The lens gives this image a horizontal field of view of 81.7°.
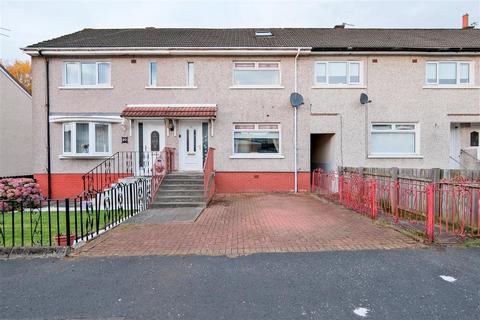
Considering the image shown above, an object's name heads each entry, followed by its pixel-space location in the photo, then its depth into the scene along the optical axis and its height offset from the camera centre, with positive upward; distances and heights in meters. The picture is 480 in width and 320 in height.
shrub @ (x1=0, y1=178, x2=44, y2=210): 10.38 -1.28
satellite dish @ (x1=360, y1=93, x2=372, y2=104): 12.71 +2.62
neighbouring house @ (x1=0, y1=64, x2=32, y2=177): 16.19 +1.84
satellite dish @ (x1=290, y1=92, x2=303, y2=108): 12.73 +2.59
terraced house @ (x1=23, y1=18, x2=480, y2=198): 12.71 +2.40
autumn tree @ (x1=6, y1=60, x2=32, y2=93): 32.59 +10.32
